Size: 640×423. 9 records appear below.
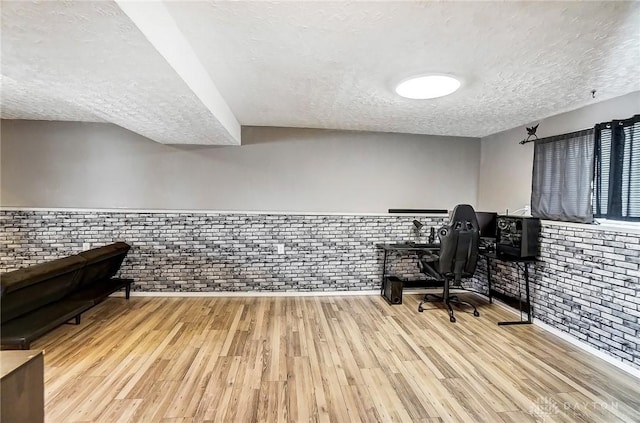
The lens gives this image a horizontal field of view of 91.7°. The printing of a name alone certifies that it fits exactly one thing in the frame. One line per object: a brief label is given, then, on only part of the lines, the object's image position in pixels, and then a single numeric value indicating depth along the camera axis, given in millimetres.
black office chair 3658
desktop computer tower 3426
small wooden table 1190
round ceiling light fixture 2393
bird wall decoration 3721
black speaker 4211
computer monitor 4195
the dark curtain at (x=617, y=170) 2684
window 3053
